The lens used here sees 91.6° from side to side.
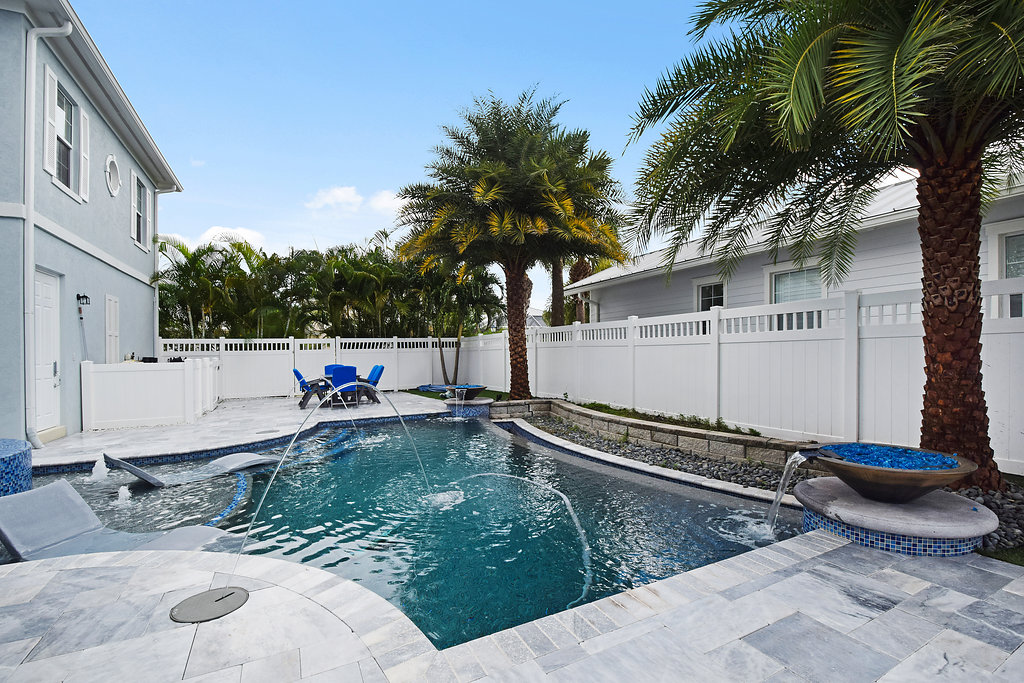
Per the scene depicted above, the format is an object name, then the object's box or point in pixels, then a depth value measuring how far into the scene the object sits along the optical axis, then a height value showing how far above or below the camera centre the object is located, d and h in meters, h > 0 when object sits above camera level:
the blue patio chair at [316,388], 12.12 -1.15
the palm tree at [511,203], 10.18 +2.99
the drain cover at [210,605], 2.71 -1.50
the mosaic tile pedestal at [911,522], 3.45 -1.30
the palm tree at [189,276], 14.05 +1.88
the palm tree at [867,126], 3.38 +1.92
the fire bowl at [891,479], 3.54 -1.02
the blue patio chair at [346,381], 12.55 -1.01
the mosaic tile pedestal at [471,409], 11.45 -1.57
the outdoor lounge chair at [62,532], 3.78 -1.52
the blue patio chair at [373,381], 12.96 -1.08
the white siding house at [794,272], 7.37 +1.44
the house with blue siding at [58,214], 6.81 +2.12
